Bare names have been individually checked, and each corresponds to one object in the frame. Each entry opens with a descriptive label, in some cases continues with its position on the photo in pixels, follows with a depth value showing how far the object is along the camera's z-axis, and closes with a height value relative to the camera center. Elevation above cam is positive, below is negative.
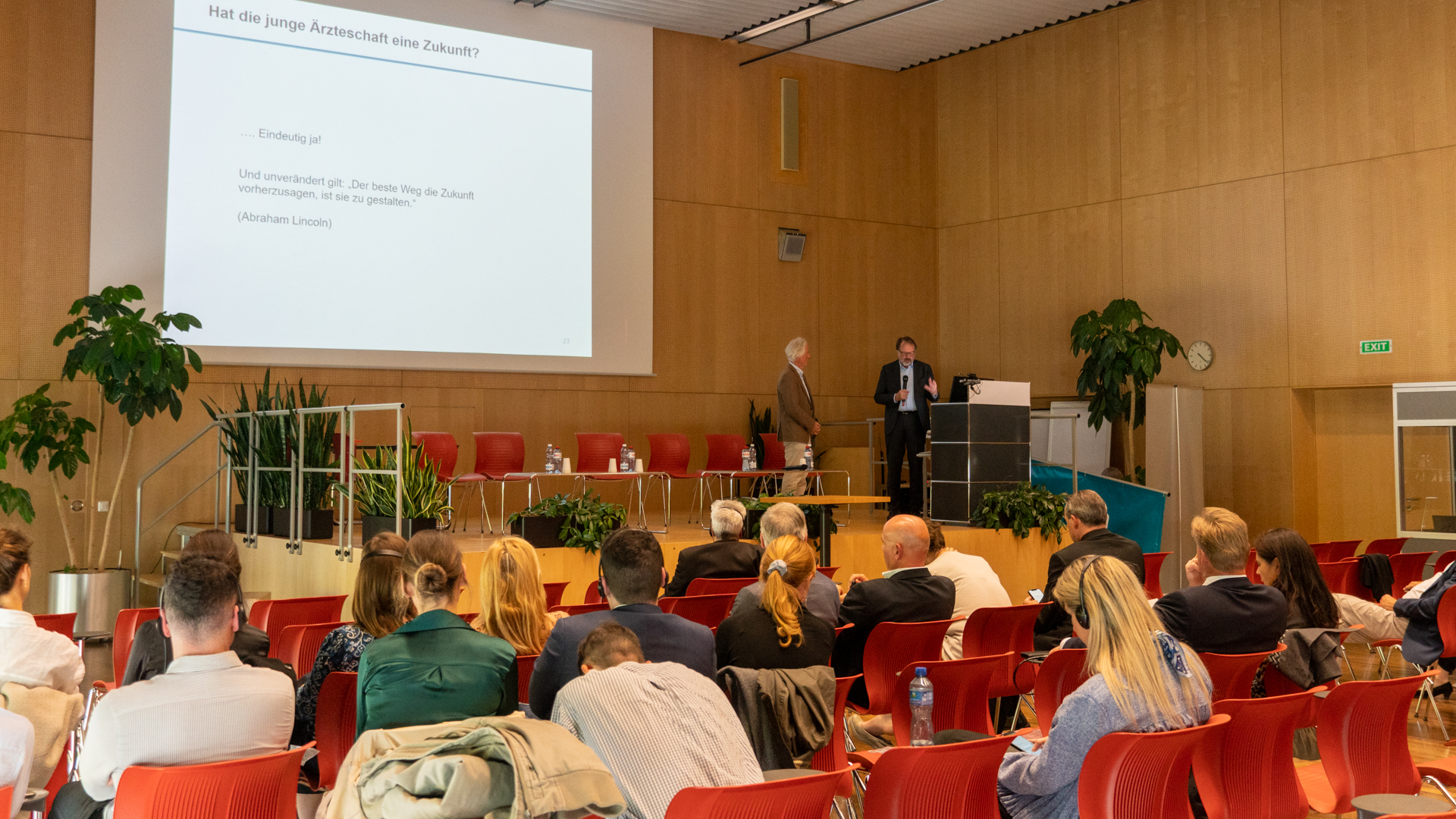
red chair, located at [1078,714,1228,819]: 2.71 -0.72
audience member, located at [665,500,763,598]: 5.56 -0.47
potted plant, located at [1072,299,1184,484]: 10.61 +0.88
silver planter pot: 8.20 -0.96
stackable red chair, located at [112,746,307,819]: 2.42 -0.68
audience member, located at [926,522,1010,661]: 5.09 -0.52
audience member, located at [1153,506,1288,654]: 3.95 -0.49
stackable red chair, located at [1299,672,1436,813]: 3.19 -0.76
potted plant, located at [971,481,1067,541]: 8.74 -0.39
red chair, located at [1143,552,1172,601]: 7.04 -0.69
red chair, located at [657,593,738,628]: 4.78 -0.60
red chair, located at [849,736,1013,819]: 2.62 -0.71
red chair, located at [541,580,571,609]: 5.77 -0.65
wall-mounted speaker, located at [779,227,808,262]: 12.27 +2.15
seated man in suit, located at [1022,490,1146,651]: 4.96 -0.39
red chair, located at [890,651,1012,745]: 3.73 -0.75
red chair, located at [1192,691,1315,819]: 3.09 -0.78
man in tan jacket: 9.63 +0.37
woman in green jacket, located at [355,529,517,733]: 2.87 -0.53
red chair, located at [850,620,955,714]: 4.26 -0.69
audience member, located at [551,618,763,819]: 2.39 -0.55
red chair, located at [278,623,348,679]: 4.30 -0.67
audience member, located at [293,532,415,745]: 3.42 -0.49
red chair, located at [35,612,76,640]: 4.73 -0.65
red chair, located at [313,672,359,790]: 3.35 -0.74
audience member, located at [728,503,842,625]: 3.79 -0.42
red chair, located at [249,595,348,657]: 5.01 -0.66
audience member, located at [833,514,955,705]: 4.49 -0.55
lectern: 8.88 +0.07
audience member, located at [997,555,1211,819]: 2.78 -0.54
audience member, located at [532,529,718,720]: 3.08 -0.44
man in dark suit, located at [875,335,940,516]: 10.30 +0.40
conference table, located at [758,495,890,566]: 7.67 -0.33
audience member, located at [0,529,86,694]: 2.99 -0.50
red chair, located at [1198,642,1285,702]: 3.74 -0.67
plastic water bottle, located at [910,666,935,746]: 3.63 -0.75
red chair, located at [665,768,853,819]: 2.21 -0.64
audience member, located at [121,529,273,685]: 3.57 -0.57
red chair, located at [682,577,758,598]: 5.45 -0.58
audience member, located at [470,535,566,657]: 3.57 -0.41
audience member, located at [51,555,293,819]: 2.53 -0.54
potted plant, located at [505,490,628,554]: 7.38 -0.41
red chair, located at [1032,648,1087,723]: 3.85 -0.71
